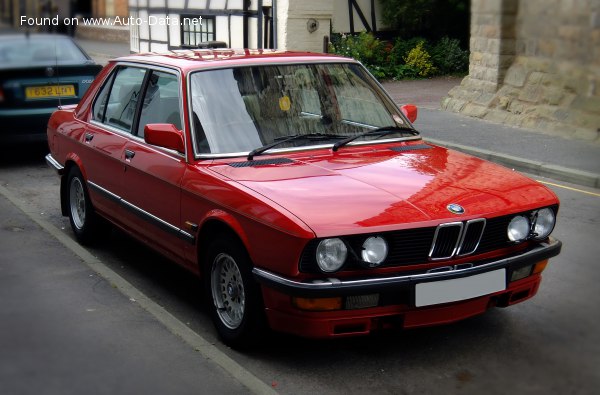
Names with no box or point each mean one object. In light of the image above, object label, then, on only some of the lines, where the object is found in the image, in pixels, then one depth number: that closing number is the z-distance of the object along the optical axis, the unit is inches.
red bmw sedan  183.5
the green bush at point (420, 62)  991.6
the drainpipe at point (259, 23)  814.5
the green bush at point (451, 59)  1013.2
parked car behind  456.8
